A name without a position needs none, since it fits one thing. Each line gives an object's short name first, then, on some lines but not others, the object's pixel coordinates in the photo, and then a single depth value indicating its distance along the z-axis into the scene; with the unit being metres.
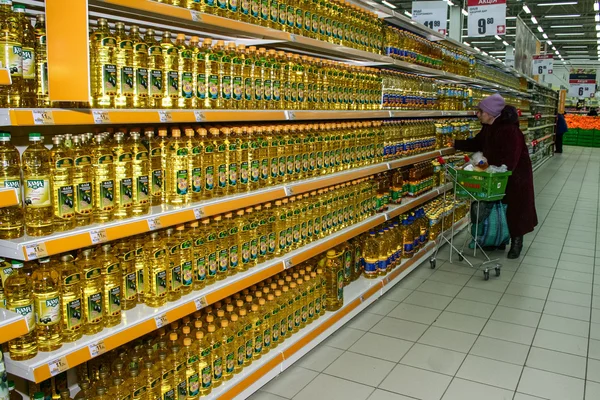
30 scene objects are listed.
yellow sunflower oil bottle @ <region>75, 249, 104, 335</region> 2.15
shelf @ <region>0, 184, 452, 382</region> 1.91
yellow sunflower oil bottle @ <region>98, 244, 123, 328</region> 2.24
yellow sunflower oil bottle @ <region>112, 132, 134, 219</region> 2.31
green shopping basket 5.33
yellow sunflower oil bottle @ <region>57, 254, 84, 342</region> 2.06
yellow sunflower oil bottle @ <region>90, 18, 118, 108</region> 2.19
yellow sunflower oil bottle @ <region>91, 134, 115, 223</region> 2.21
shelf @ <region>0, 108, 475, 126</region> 1.78
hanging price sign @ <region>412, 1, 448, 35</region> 9.59
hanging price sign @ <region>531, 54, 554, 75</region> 18.55
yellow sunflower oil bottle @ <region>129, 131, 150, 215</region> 2.40
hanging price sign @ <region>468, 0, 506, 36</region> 9.98
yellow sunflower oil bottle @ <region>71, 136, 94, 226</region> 2.10
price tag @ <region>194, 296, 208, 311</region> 2.61
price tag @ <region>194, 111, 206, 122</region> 2.55
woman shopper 5.81
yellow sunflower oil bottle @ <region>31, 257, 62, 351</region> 1.97
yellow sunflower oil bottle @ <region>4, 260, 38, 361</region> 1.90
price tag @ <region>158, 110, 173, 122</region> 2.33
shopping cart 5.35
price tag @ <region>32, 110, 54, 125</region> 1.81
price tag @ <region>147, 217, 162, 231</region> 2.33
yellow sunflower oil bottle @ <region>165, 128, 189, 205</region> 2.63
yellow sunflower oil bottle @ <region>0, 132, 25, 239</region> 1.89
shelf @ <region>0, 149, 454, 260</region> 1.87
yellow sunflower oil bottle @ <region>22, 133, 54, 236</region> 1.96
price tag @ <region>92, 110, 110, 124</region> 2.02
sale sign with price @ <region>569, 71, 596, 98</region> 29.56
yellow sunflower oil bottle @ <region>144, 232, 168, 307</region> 2.49
